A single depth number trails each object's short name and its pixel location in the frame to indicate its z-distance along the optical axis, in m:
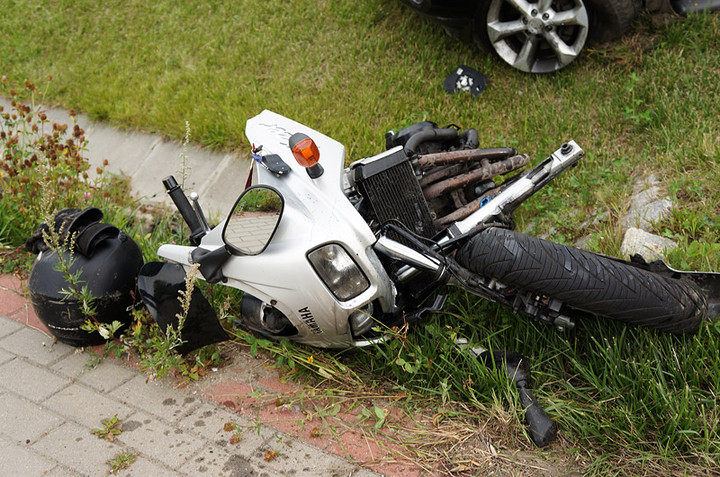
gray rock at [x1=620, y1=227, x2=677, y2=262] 3.44
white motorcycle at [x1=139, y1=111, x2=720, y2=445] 2.83
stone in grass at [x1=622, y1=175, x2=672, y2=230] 3.74
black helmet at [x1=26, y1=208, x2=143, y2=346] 3.67
